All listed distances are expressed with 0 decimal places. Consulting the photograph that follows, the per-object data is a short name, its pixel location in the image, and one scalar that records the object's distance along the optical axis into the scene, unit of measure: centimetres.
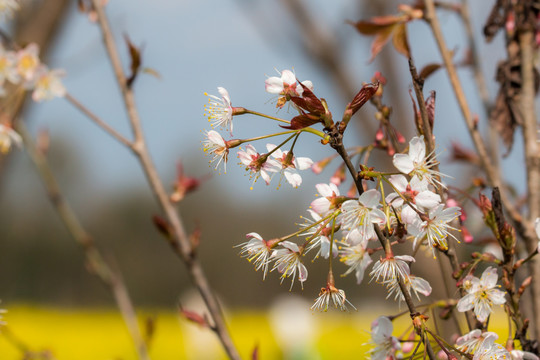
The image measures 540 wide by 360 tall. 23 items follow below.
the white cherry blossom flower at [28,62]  189
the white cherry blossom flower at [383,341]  125
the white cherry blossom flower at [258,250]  124
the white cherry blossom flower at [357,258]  126
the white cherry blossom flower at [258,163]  123
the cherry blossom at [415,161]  120
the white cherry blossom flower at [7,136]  184
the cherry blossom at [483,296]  123
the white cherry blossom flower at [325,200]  122
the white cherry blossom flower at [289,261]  124
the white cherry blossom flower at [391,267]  120
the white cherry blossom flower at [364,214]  118
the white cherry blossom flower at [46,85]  193
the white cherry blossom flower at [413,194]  120
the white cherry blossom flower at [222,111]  125
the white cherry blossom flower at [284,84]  122
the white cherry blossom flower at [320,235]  121
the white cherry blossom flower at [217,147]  124
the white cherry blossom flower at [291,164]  124
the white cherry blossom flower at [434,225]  121
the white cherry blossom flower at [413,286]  123
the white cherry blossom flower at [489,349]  121
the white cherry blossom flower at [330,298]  121
